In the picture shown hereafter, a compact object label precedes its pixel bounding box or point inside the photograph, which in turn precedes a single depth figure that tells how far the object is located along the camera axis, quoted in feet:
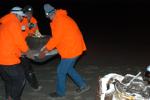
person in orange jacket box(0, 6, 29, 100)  15.49
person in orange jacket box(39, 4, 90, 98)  16.66
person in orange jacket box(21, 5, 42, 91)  17.14
